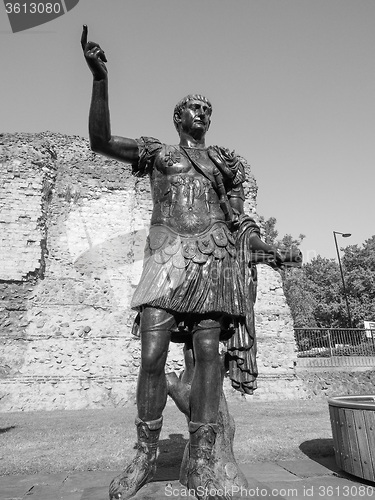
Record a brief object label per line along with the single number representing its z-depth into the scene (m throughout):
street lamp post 28.53
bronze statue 2.25
